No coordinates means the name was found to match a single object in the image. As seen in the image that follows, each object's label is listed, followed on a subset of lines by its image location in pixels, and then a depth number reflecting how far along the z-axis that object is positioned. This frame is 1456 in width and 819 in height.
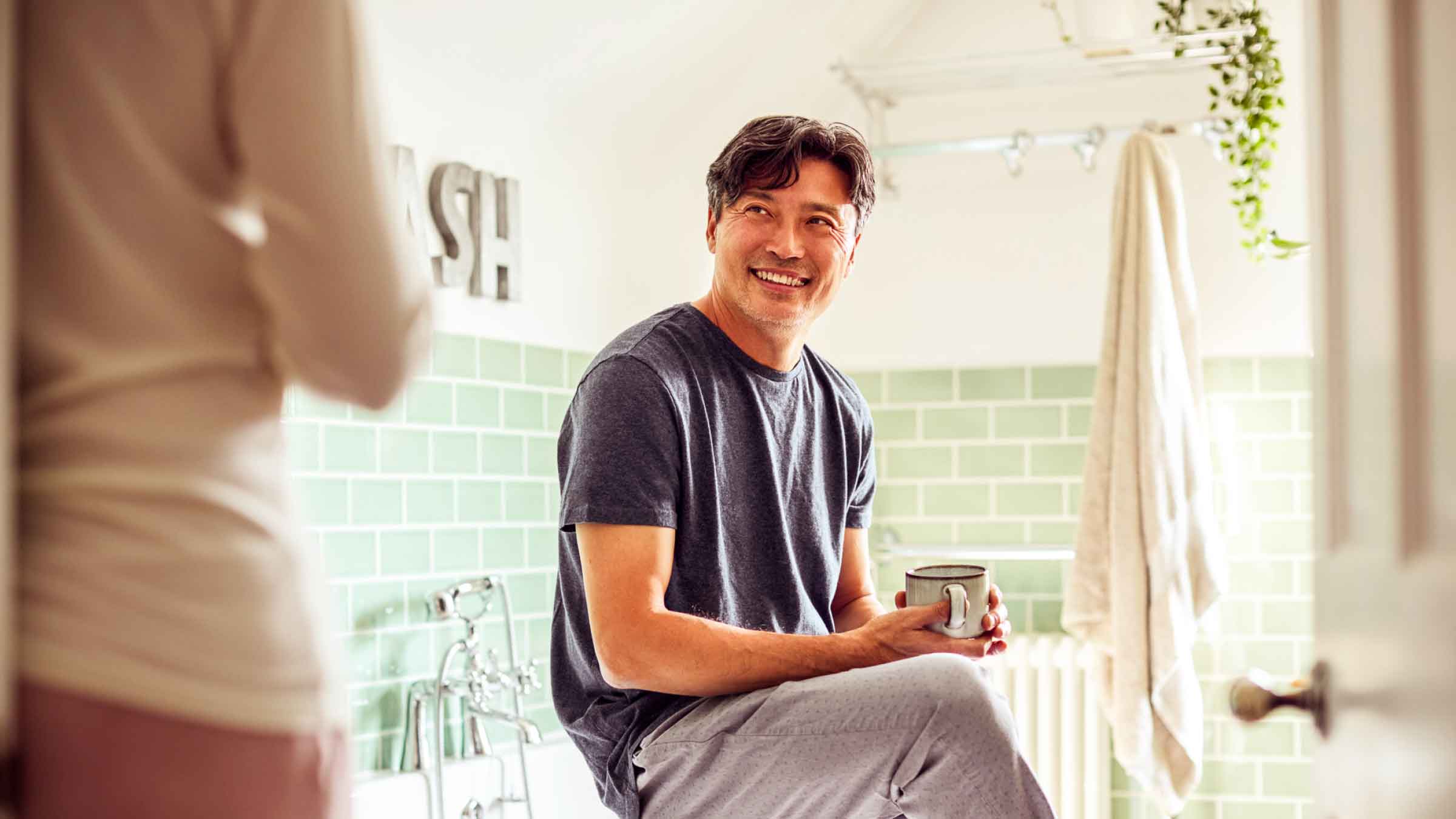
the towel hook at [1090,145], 3.35
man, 1.49
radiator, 3.34
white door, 0.81
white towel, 2.76
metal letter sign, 2.53
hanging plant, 2.95
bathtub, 2.38
